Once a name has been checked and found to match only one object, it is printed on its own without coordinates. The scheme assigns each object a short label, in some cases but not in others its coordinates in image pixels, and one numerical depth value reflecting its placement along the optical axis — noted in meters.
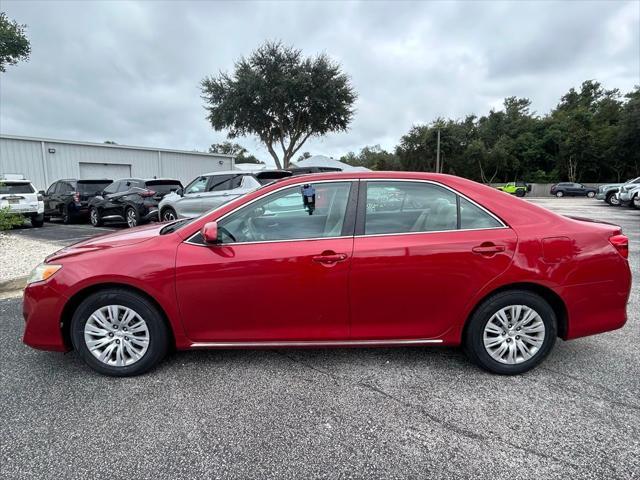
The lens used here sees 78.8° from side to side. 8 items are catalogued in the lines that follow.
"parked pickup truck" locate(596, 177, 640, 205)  23.43
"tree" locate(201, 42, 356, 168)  24.09
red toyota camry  2.87
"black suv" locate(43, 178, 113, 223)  13.65
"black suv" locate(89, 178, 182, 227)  11.41
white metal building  18.02
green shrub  7.84
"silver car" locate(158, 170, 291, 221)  9.91
